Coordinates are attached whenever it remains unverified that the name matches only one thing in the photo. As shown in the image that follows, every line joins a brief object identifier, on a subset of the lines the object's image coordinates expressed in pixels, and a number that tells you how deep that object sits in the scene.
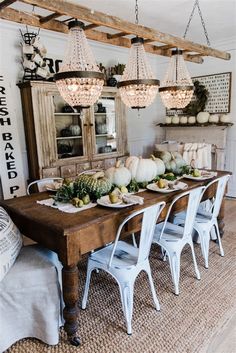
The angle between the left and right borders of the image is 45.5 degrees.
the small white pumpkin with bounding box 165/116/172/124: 5.45
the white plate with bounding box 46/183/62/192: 2.50
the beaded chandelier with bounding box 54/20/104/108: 2.11
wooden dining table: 1.70
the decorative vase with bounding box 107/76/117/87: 4.46
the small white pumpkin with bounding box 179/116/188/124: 5.23
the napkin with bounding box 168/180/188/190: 2.48
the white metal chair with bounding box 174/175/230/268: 2.71
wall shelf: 4.78
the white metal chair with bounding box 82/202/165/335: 1.91
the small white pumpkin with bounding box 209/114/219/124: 4.86
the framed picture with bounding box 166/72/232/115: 4.81
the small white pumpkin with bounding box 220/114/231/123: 4.76
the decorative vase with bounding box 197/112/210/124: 4.95
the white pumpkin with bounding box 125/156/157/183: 2.56
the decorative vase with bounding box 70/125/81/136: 4.10
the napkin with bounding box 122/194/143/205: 2.06
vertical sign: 3.59
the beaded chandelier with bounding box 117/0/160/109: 2.56
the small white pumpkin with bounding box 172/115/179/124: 5.34
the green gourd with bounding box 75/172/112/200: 2.20
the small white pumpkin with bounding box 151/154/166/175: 2.78
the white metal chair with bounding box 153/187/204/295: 2.32
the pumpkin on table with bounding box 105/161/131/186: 2.37
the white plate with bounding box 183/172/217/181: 2.84
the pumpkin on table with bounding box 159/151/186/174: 2.98
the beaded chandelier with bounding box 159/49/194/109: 2.96
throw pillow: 1.72
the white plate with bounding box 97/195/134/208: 1.99
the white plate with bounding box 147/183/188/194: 2.39
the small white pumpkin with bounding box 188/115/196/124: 5.11
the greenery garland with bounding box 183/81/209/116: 5.04
